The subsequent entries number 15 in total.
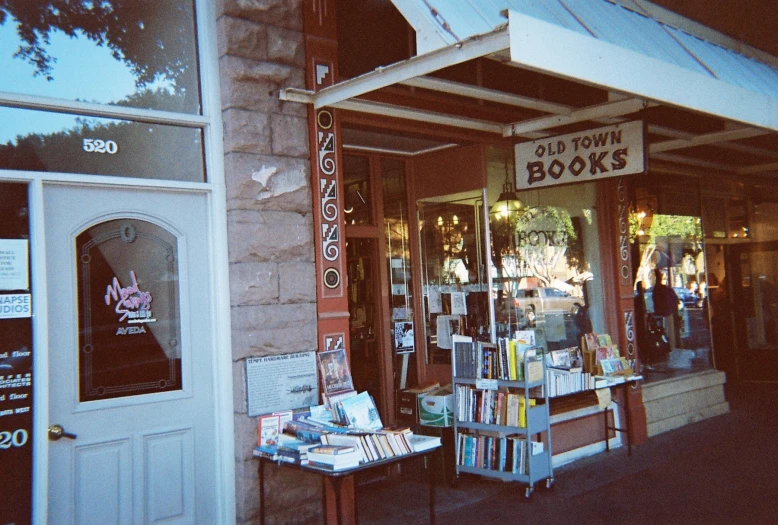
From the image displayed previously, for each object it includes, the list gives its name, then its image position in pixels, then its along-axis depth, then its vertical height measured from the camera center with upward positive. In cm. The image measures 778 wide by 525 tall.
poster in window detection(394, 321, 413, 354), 718 -44
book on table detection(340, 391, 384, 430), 473 -79
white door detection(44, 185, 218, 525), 430 -32
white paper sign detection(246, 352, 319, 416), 484 -58
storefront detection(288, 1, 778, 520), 475 +118
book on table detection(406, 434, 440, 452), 443 -96
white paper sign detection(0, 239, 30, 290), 412 +29
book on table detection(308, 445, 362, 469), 403 -92
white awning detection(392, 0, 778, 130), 400 +152
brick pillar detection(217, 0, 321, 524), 483 +66
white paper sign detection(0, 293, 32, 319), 411 +5
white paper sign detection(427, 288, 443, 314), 732 -9
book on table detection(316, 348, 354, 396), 509 -54
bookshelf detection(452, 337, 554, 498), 605 -112
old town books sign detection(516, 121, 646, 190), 587 +114
